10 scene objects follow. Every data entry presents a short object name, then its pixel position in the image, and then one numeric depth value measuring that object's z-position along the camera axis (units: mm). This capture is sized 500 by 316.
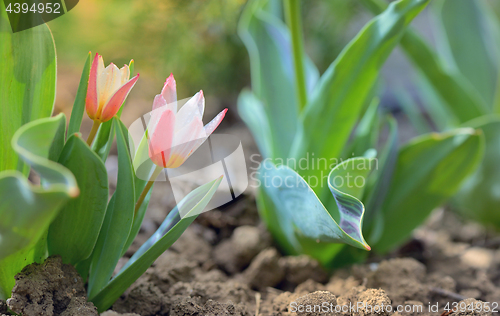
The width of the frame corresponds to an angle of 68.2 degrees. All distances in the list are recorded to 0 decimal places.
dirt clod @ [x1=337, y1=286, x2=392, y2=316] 532
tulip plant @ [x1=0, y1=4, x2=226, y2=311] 439
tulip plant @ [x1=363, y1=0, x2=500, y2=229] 946
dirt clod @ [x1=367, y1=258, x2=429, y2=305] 663
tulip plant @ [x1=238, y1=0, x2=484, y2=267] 610
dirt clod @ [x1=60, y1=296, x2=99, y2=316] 478
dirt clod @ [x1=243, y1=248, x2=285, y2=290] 785
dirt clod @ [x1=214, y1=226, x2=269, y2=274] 850
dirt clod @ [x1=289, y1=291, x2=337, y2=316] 539
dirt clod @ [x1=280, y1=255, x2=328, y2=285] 787
